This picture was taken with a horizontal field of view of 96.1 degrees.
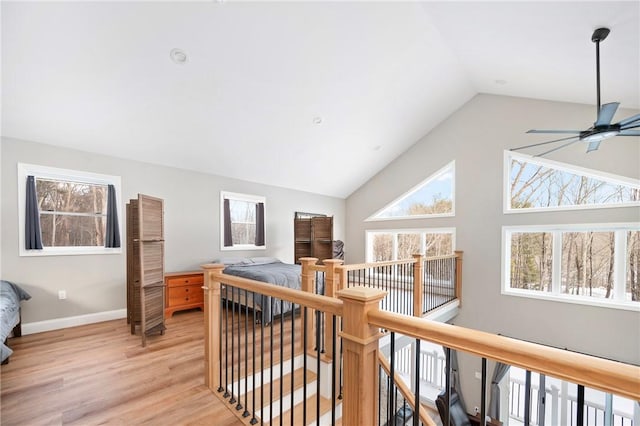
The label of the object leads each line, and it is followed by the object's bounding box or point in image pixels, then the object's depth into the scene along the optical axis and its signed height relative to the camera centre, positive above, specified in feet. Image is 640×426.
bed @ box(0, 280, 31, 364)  8.25 -3.26
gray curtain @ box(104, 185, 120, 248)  13.80 -0.58
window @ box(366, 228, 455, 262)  20.29 -2.62
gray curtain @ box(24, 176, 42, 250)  11.89 -0.39
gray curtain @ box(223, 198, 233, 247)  18.30 -0.89
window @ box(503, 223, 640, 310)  14.10 -3.01
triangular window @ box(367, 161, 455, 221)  20.27 +0.68
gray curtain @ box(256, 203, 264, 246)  20.18 -1.07
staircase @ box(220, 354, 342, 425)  7.55 -5.41
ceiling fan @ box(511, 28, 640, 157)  8.41 +2.52
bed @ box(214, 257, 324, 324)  13.35 -3.23
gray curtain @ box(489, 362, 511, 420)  16.61 -10.75
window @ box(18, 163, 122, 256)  12.23 +0.15
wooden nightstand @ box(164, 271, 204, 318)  14.23 -4.15
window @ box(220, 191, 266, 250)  18.30 -0.79
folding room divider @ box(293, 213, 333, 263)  20.84 -2.07
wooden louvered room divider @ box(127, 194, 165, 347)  10.78 -2.22
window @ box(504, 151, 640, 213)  14.23 +1.11
